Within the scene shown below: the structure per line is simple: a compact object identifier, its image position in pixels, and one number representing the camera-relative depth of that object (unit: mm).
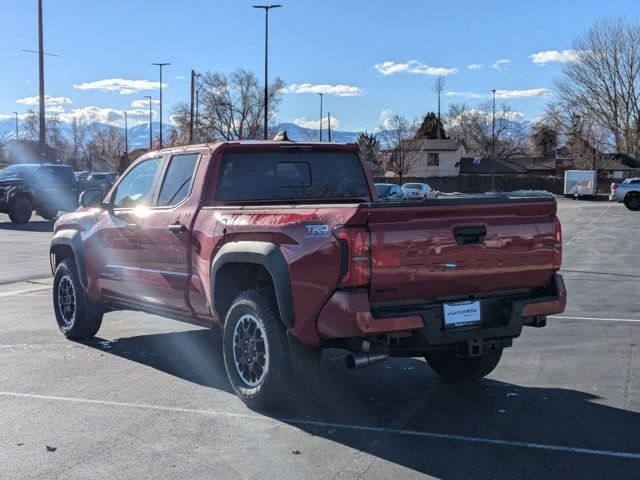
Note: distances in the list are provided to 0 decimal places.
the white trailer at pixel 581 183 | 58562
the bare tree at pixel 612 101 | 66750
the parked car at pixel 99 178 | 34681
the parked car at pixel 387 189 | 28125
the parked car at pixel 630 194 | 38281
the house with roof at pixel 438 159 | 86812
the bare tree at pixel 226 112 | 79500
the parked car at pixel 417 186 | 40969
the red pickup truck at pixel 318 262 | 4547
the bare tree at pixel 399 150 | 70562
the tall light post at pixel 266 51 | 38625
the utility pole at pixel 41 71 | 29312
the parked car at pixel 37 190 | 24062
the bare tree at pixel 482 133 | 117469
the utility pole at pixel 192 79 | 51281
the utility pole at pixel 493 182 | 69269
